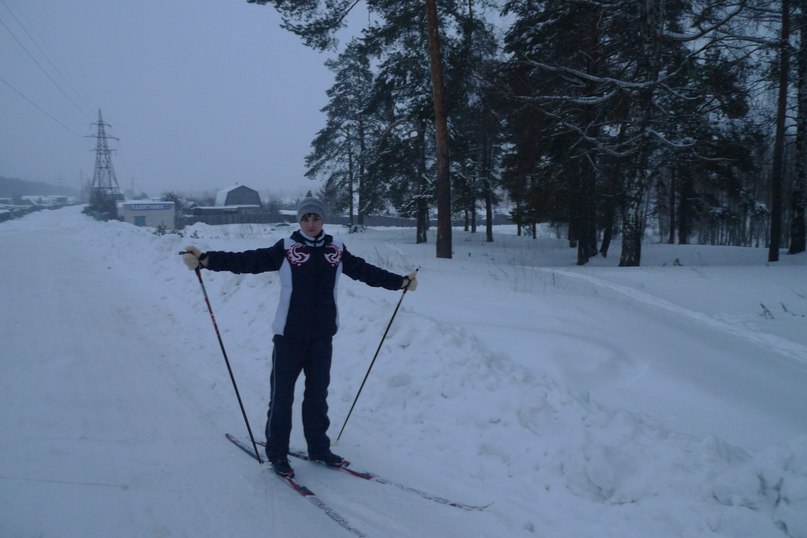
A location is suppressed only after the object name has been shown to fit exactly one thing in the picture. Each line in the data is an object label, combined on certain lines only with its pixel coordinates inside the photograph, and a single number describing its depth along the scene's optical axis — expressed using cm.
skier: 367
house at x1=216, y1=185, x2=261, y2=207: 7625
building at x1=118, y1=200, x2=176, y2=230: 4891
